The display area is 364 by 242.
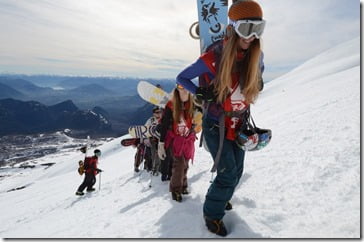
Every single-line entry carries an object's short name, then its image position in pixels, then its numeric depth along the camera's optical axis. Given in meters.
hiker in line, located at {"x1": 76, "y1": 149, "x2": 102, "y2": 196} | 8.95
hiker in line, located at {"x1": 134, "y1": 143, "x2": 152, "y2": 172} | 8.46
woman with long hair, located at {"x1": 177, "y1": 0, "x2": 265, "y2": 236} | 2.92
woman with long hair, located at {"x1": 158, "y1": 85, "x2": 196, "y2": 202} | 4.79
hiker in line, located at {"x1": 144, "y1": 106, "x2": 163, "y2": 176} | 7.22
